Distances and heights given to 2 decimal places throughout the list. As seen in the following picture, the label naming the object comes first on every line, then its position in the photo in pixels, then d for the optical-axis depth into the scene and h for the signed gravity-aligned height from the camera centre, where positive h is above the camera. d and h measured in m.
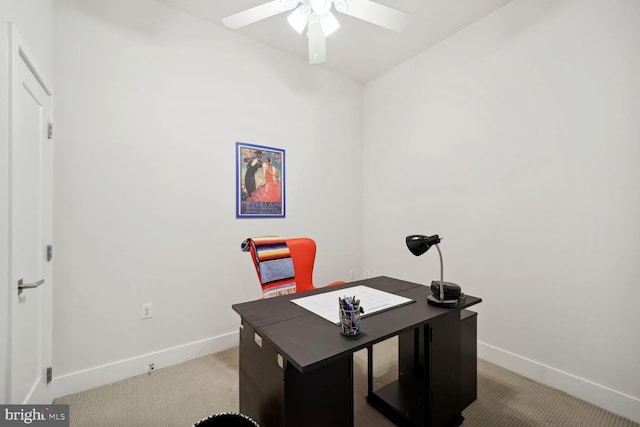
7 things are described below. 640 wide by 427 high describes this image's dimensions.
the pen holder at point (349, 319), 1.15 -0.45
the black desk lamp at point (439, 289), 1.54 -0.43
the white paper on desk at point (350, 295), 1.45 -0.52
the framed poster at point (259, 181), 2.71 +0.33
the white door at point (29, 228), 1.27 -0.09
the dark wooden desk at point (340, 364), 1.15 -0.76
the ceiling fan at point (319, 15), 1.69 +1.30
